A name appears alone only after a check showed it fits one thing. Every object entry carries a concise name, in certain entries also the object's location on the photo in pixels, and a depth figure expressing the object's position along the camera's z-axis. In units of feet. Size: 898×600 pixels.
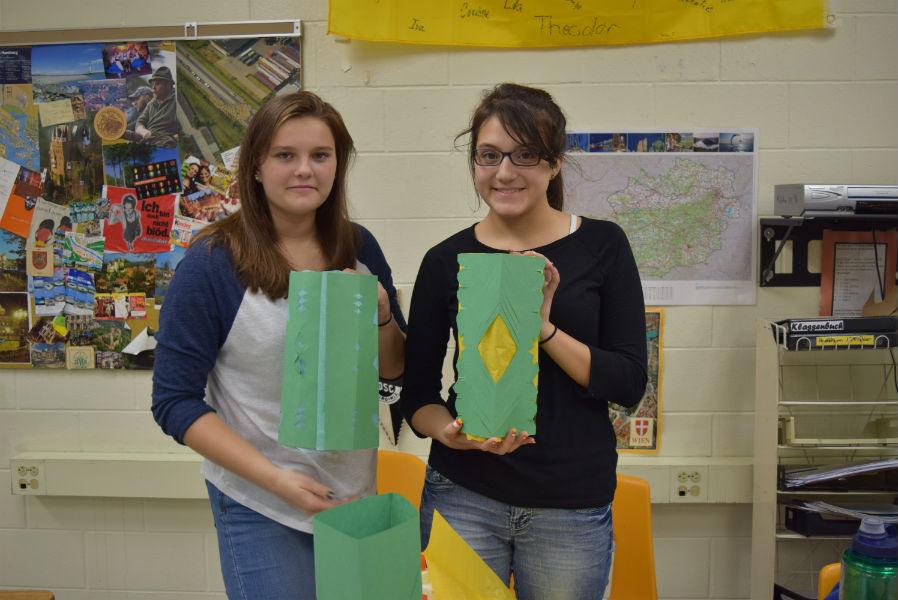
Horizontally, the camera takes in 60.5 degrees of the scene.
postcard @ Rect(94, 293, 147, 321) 8.05
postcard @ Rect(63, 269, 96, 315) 8.06
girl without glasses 3.83
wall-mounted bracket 7.75
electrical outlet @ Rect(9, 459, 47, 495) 8.12
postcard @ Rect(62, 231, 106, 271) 8.02
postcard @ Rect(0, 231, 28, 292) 8.12
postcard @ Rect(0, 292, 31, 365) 8.16
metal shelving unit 7.27
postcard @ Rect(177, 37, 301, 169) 7.80
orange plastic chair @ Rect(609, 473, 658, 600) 6.12
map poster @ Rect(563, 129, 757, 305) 7.75
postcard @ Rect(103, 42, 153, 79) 7.84
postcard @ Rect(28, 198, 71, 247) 8.04
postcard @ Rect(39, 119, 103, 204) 7.95
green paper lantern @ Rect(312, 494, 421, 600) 2.59
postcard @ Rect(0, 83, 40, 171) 7.99
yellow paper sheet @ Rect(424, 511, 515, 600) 3.17
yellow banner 7.53
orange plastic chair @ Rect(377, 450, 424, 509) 6.67
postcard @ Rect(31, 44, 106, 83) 7.90
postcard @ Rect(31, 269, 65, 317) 8.09
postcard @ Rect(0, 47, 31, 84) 7.97
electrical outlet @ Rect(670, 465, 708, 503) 7.80
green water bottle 2.90
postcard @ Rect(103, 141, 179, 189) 7.93
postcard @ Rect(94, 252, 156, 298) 8.02
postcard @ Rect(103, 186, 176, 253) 7.97
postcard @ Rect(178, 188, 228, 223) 7.97
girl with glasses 3.98
